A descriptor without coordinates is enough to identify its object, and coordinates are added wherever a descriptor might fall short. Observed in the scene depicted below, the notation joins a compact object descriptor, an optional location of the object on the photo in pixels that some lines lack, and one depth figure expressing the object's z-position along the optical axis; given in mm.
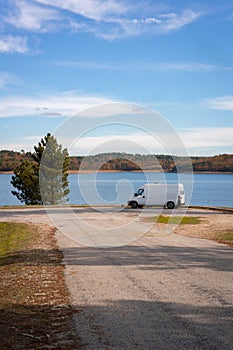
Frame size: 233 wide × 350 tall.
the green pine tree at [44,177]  59344
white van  44438
